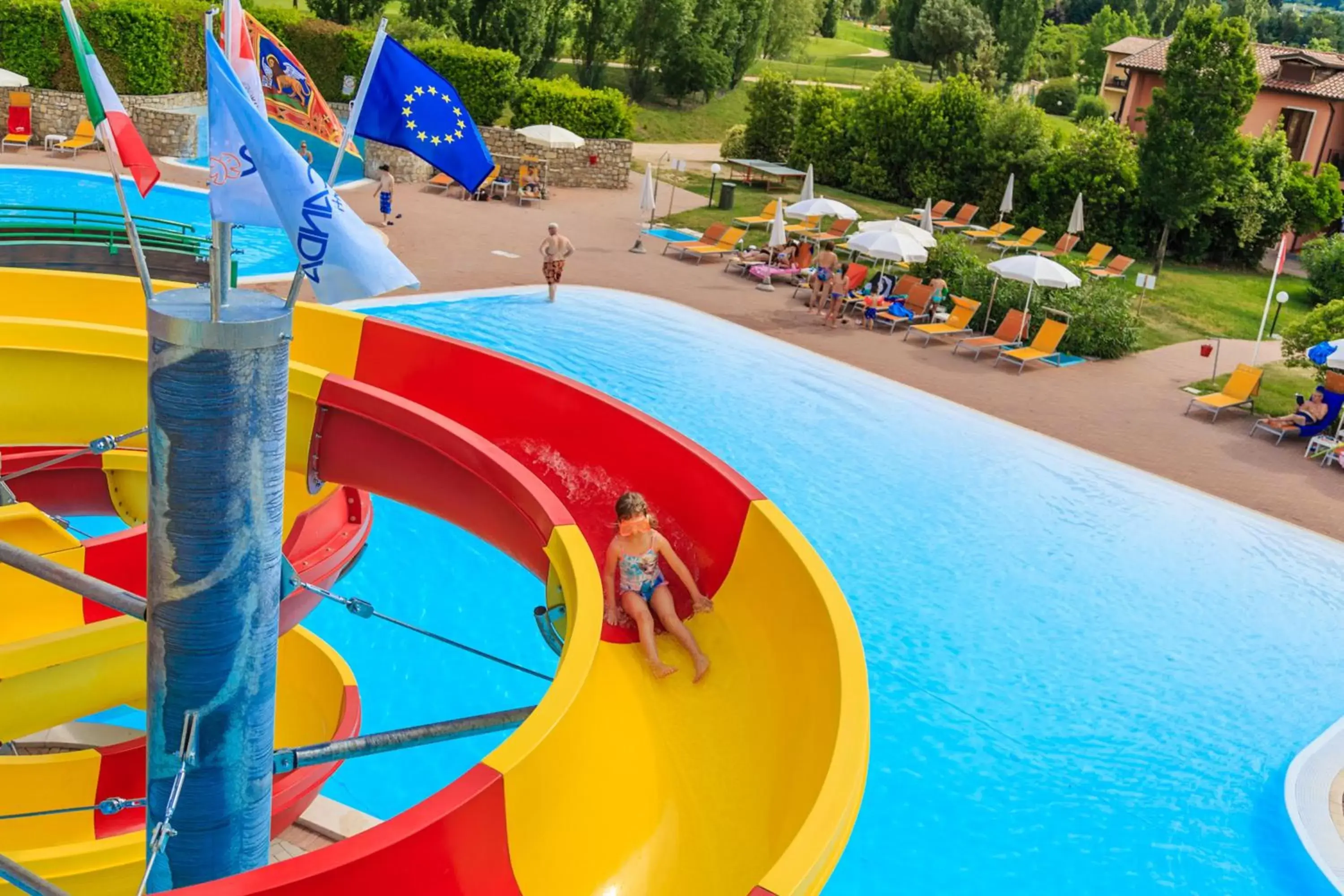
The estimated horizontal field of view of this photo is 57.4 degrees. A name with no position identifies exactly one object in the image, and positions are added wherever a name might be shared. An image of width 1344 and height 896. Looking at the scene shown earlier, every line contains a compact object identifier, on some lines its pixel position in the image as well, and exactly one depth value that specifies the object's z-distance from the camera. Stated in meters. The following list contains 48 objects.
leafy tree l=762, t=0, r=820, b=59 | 63.91
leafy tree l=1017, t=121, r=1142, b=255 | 33.56
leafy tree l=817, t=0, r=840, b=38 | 87.38
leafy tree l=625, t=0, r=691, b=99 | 46.91
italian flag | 4.82
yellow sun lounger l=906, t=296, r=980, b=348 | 23.50
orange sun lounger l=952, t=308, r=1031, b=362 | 23.00
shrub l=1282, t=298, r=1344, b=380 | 21.34
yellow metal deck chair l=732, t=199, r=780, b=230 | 30.32
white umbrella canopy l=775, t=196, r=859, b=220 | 27.45
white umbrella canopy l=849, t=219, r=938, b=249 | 24.84
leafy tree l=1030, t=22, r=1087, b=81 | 76.12
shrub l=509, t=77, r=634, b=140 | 36.19
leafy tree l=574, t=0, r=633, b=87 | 44.38
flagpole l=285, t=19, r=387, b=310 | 4.64
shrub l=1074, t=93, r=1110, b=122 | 59.44
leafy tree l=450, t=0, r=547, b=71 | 40.94
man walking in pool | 22.38
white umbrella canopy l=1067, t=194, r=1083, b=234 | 30.23
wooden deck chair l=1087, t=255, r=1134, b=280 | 29.20
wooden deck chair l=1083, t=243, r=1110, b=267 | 30.17
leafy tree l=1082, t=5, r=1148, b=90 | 72.56
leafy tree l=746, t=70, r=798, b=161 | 40.16
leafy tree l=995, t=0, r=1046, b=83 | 66.31
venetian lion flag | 6.20
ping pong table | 36.47
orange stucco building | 44.28
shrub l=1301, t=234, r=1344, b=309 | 30.67
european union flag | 5.55
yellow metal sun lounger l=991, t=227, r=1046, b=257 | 31.72
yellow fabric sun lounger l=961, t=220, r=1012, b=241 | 32.56
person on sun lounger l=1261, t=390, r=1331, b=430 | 19.50
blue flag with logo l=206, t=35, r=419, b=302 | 4.38
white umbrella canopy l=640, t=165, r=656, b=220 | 28.53
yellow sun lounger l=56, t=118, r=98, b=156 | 30.27
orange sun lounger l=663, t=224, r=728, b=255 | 28.55
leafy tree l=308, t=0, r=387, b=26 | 43.31
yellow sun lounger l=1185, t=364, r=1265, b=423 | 20.73
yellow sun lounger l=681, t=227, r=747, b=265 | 27.83
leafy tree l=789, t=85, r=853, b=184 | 38.69
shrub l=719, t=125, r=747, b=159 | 41.44
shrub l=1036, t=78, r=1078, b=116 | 67.88
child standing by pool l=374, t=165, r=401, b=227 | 26.88
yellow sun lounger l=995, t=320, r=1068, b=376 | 22.48
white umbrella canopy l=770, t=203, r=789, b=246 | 27.05
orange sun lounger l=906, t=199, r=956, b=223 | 34.75
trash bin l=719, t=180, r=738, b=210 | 33.84
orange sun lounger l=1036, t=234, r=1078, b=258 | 30.69
